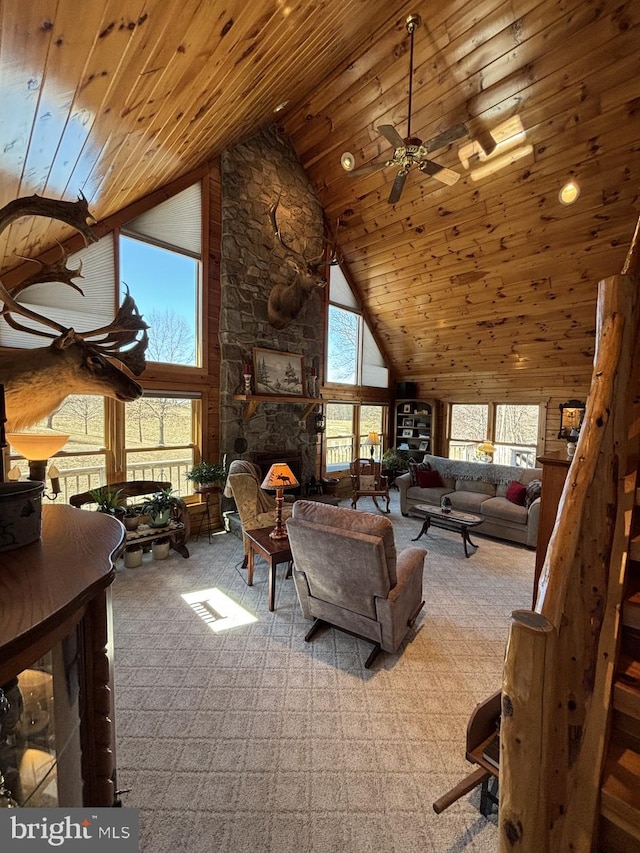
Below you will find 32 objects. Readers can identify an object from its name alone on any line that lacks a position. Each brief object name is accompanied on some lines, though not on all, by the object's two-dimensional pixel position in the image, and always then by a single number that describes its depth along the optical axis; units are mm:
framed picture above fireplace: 5465
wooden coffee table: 4430
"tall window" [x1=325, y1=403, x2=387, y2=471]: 7277
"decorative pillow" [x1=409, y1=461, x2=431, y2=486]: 6215
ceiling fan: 3103
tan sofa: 4781
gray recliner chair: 2266
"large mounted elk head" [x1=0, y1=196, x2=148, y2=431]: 1272
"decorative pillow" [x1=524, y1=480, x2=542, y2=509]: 4893
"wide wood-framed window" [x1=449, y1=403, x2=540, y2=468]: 6781
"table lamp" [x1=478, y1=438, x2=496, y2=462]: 5996
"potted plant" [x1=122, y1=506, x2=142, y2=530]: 3863
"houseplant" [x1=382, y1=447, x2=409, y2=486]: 7617
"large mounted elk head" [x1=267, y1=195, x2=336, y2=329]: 5402
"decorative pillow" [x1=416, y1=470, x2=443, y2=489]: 6125
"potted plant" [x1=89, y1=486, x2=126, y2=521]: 3699
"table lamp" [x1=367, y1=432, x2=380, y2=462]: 7046
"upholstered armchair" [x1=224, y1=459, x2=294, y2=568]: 3959
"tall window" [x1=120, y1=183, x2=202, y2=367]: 4436
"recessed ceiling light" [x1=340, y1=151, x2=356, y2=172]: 4211
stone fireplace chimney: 5145
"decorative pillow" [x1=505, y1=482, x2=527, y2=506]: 5098
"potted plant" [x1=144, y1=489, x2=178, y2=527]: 4008
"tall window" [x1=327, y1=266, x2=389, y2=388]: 6984
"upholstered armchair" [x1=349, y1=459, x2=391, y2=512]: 6094
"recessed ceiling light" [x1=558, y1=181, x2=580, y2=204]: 4043
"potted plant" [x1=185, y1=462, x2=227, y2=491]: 4656
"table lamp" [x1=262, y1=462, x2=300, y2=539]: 3293
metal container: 857
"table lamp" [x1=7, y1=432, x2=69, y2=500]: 1706
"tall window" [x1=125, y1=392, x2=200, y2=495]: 4539
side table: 3053
